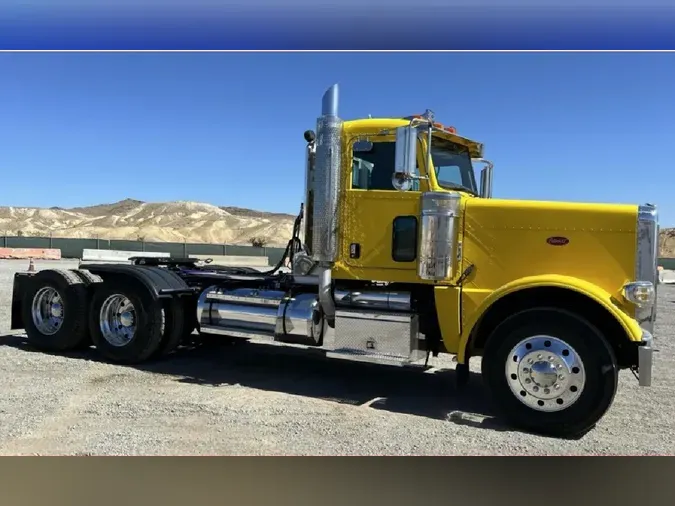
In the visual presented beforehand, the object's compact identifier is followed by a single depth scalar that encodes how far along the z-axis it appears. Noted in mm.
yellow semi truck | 5258
